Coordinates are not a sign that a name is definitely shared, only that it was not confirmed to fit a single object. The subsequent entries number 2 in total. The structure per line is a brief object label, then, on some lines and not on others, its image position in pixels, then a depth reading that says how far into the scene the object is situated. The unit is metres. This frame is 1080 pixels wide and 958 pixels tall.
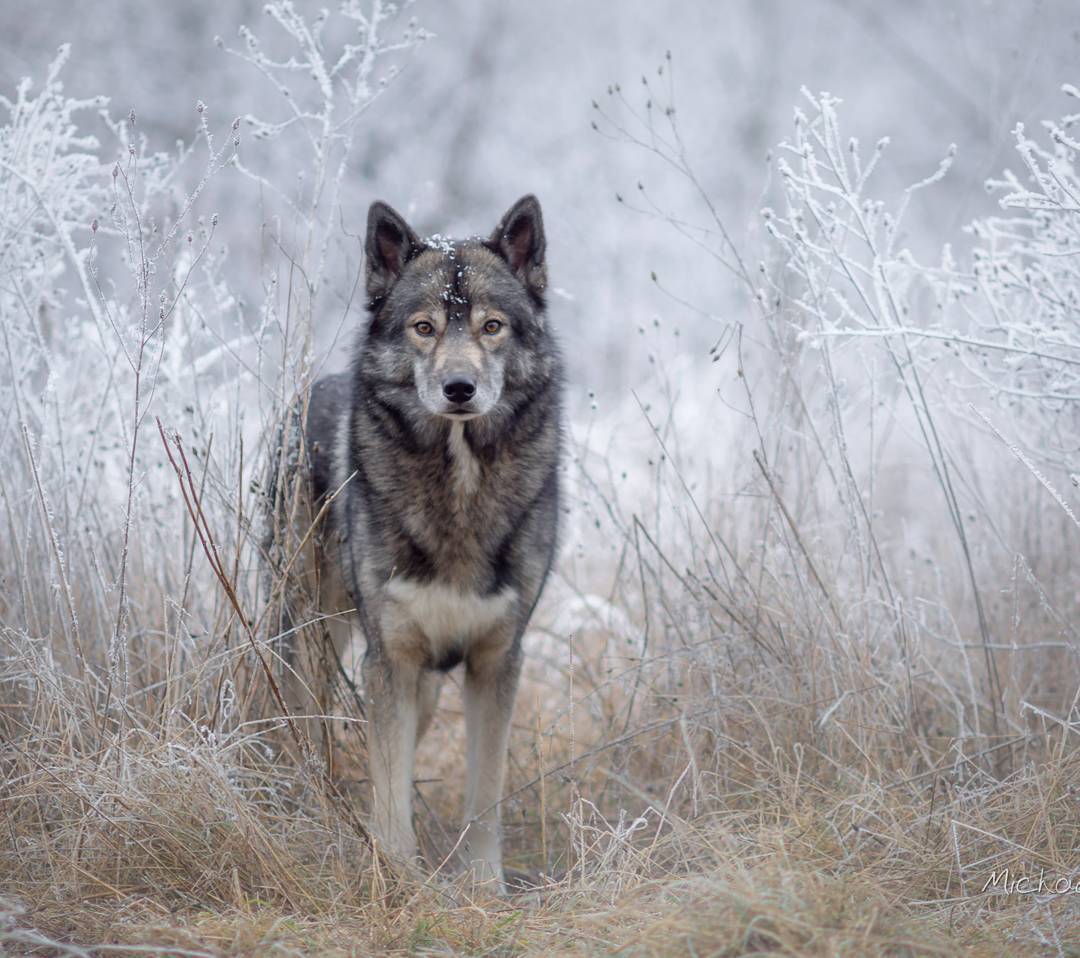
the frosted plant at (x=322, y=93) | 6.97
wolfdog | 6.67
